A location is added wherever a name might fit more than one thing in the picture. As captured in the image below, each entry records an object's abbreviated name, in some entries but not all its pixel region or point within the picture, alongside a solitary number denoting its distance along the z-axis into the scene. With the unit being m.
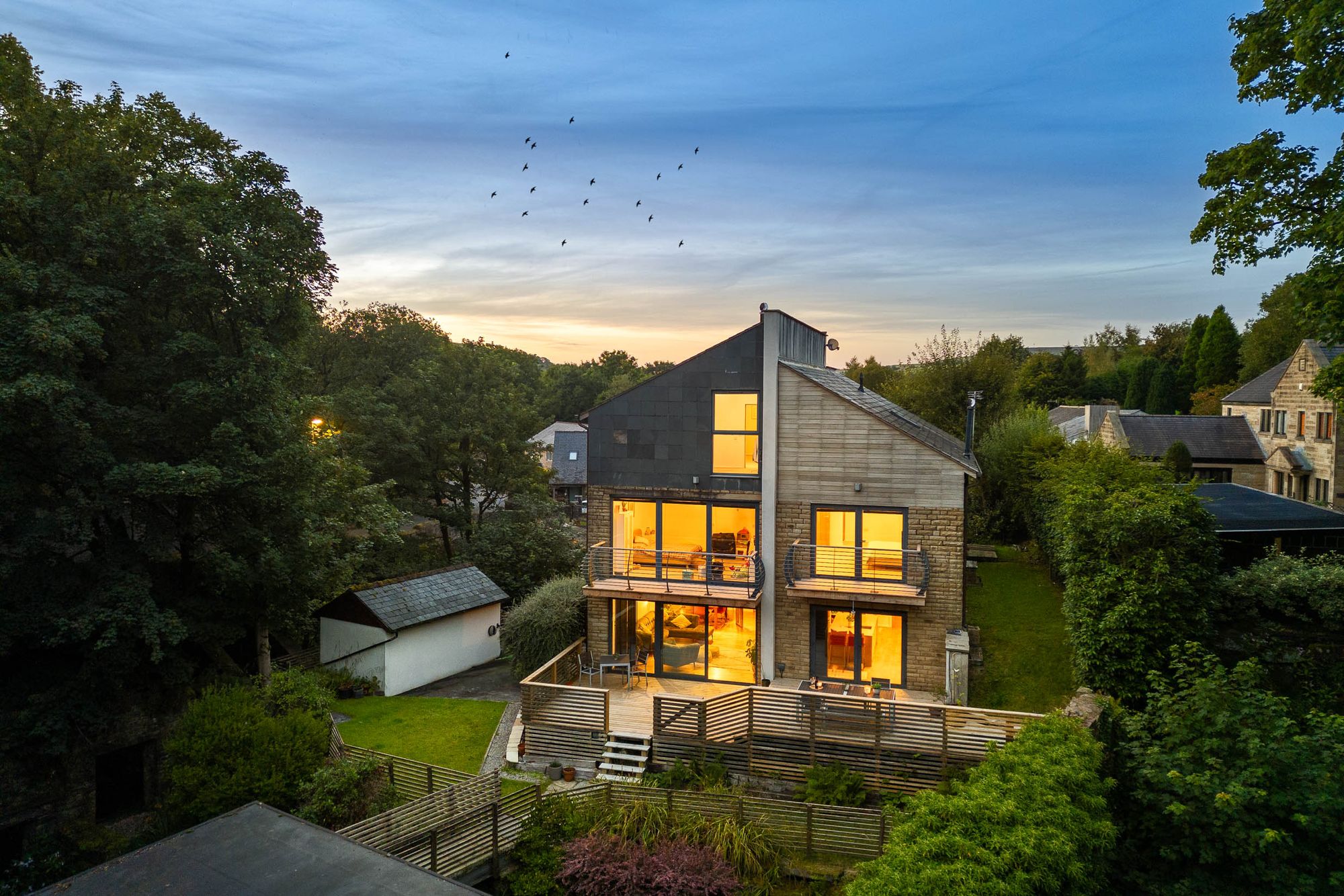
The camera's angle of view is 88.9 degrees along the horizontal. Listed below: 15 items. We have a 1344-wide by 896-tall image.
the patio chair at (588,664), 16.48
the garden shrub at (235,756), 10.83
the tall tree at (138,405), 11.77
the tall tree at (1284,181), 10.16
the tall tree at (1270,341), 49.12
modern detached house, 14.83
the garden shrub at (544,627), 17.17
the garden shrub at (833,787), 11.84
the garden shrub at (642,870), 9.55
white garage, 18.75
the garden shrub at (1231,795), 8.42
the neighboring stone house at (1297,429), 28.64
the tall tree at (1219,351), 55.56
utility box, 13.88
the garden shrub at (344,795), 10.89
